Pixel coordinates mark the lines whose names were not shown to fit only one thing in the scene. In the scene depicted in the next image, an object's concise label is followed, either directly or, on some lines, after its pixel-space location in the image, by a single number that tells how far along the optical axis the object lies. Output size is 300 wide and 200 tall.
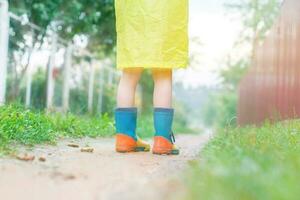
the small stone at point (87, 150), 3.75
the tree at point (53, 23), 7.38
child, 3.77
